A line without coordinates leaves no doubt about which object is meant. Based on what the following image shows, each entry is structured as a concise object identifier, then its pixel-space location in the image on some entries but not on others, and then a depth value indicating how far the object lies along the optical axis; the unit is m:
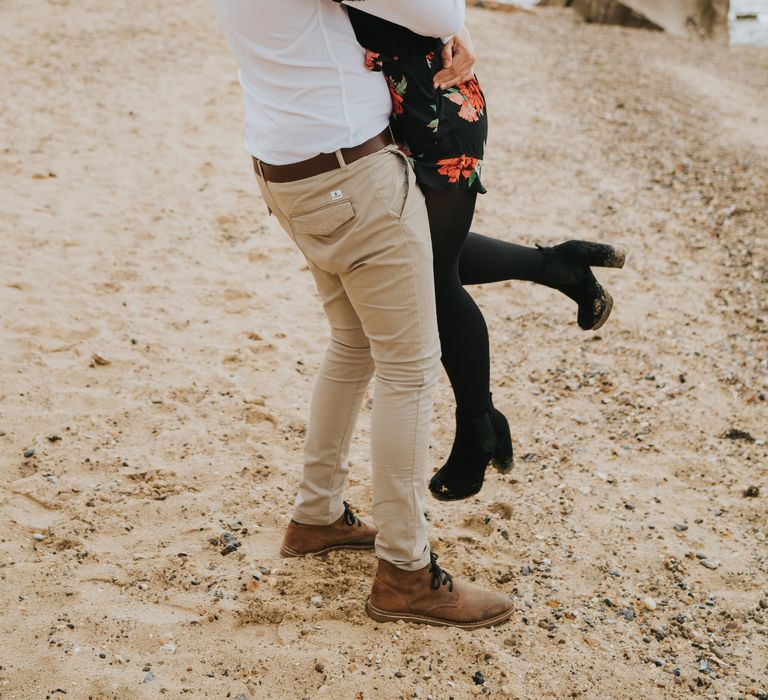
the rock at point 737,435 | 3.40
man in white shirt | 1.73
